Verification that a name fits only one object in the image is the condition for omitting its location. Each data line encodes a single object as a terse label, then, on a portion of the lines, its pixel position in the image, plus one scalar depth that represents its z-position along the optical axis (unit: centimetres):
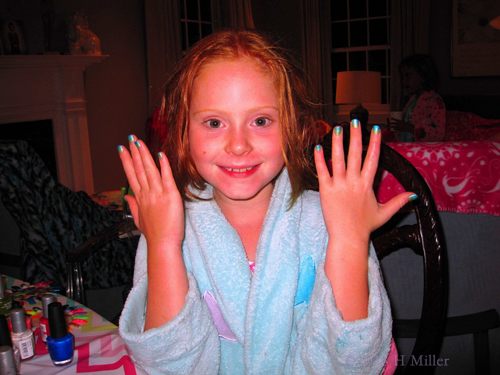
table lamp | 438
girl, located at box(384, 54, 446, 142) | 370
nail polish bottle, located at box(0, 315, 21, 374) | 75
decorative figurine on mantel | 388
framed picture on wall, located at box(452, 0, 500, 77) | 507
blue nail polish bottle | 76
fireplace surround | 358
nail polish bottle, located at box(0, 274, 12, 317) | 98
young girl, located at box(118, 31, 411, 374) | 71
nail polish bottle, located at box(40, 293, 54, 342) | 85
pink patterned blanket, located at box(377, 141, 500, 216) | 107
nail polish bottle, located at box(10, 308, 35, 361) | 78
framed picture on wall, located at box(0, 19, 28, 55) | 346
